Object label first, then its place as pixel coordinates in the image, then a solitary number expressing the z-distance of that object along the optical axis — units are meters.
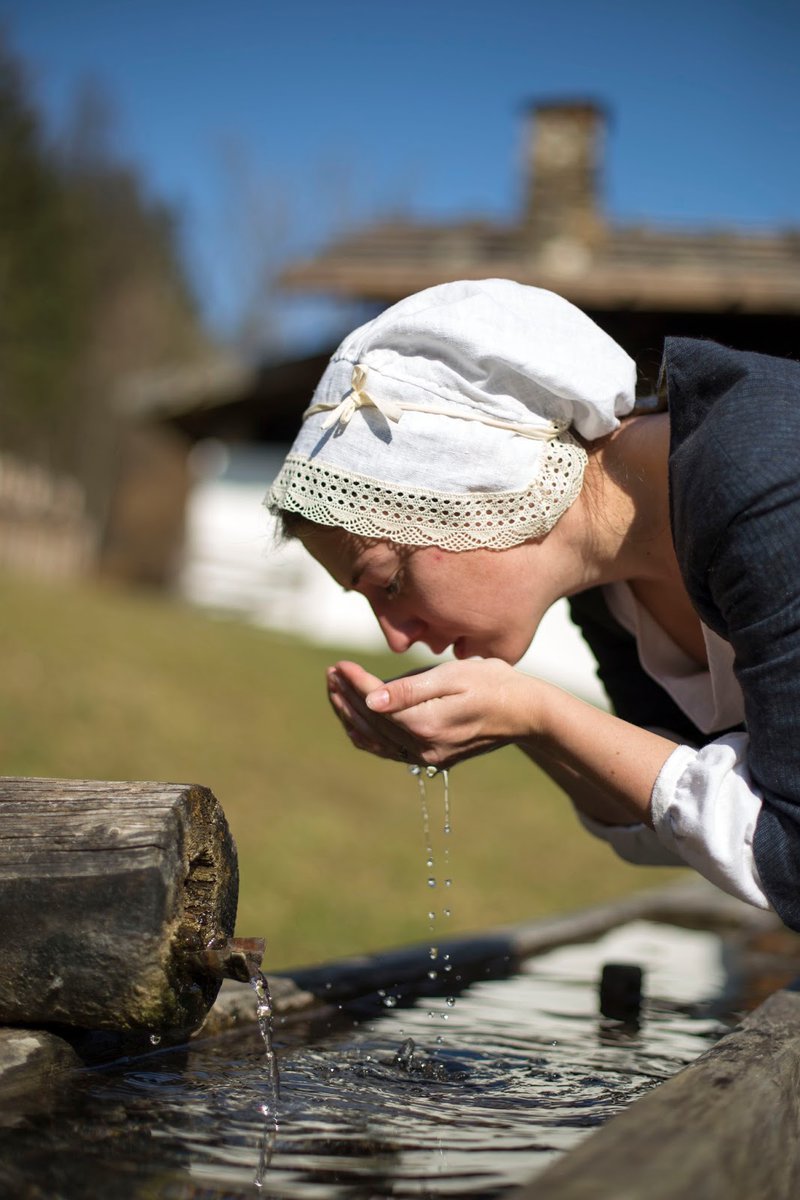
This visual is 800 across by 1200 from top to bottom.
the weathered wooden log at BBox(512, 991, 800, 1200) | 1.32
